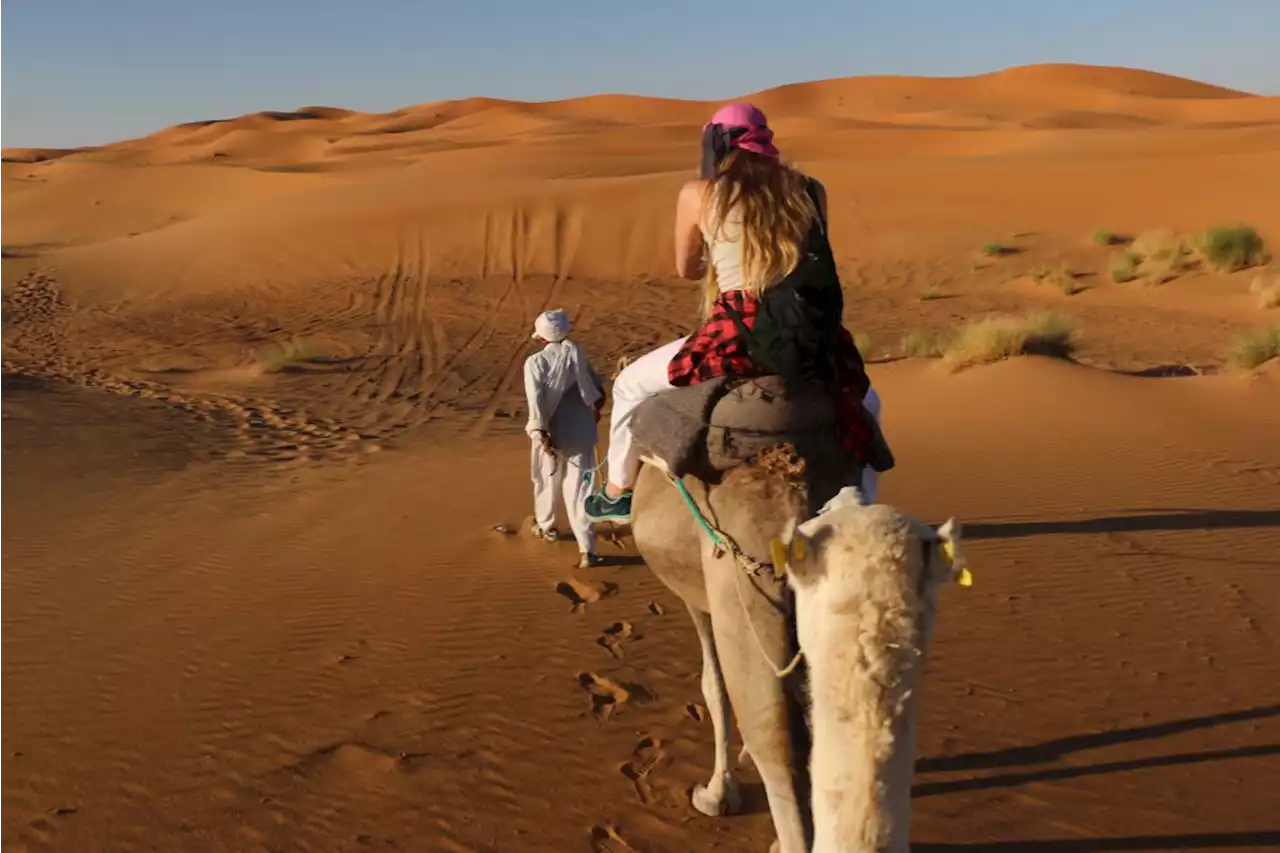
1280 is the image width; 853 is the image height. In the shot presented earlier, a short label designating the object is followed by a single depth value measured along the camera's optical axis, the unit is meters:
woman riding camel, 3.09
